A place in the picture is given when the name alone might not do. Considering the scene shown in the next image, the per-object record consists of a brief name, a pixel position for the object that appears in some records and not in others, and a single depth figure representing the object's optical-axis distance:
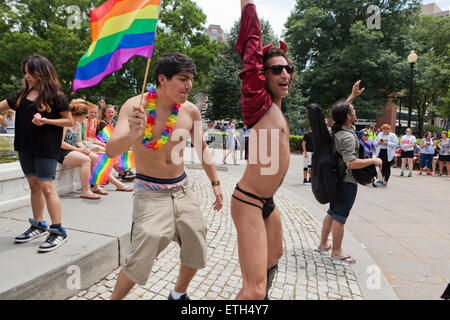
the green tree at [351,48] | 25.42
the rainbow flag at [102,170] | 5.24
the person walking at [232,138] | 13.27
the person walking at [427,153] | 12.41
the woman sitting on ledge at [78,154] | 4.77
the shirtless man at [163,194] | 1.97
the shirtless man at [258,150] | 1.86
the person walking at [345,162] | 3.22
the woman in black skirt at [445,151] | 11.83
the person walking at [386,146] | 9.25
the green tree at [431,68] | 26.02
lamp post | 13.63
